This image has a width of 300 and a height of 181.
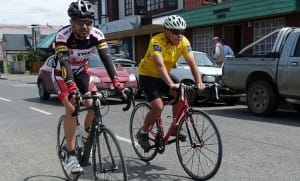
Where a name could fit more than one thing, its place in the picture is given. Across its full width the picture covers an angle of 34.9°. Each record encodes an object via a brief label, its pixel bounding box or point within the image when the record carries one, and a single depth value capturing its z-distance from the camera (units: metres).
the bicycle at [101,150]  4.33
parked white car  12.87
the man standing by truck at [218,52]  16.77
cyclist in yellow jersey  5.48
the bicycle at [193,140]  5.21
